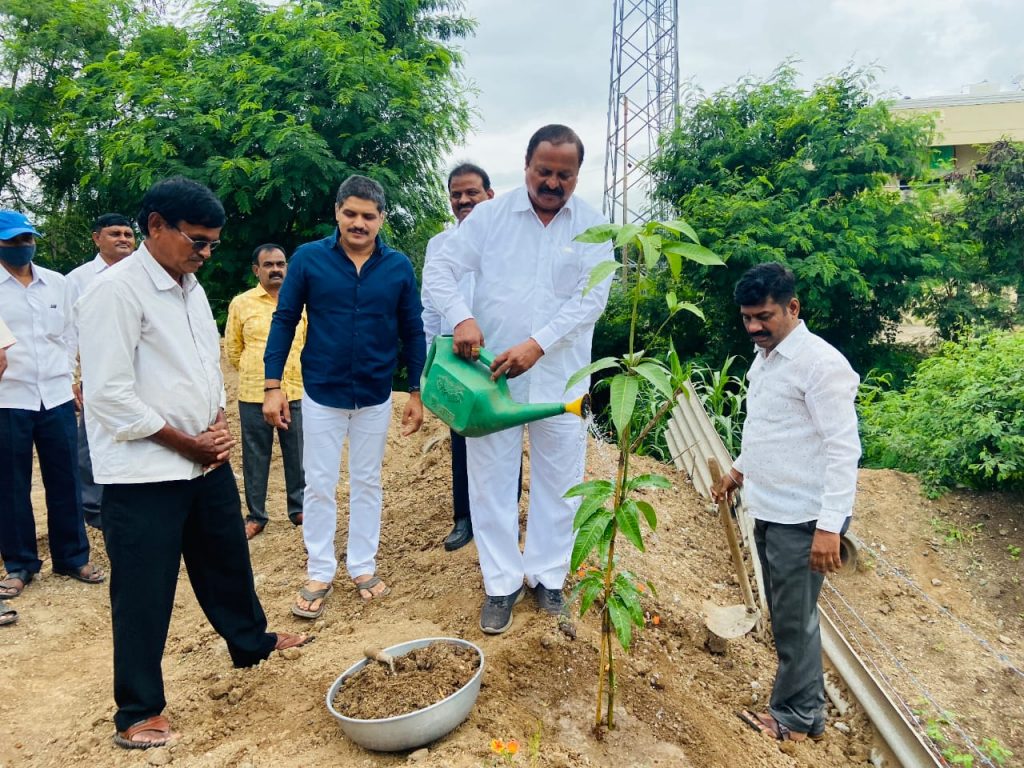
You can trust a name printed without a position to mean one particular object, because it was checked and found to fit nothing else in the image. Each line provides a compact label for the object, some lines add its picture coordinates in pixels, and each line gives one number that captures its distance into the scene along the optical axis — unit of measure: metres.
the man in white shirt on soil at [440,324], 3.69
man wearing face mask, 3.61
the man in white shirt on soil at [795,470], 2.30
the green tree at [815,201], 7.84
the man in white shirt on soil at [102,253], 3.93
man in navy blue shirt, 3.05
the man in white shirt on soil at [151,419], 2.11
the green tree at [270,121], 7.71
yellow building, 18.03
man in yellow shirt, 4.43
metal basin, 2.04
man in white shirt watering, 2.78
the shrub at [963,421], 4.82
